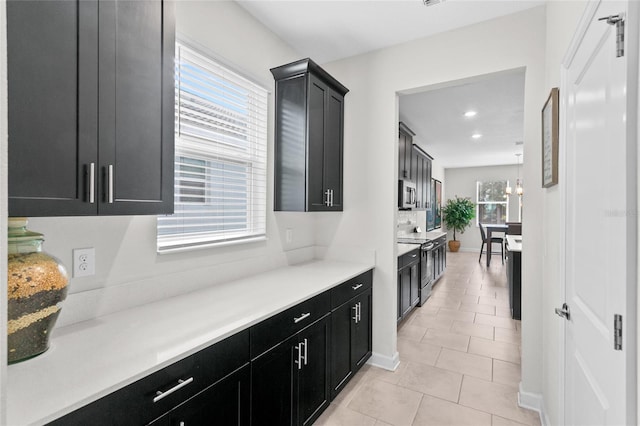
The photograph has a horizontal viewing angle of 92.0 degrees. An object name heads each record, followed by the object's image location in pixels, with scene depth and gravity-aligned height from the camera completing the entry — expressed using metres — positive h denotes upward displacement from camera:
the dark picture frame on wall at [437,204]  8.43 +0.28
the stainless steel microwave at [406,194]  4.42 +0.29
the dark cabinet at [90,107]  0.94 +0.37
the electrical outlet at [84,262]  1.36 -0.22
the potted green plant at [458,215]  9.59 -0.04
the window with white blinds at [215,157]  1.87 +0.38
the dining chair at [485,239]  8.22 -0.67
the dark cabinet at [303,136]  2.37 +0.62
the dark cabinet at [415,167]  4.49 +0.80
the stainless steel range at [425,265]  4.45 -0.77
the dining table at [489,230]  7.68 -0.42
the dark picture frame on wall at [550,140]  1.66 +0.43
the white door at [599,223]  0.81 -0.03
